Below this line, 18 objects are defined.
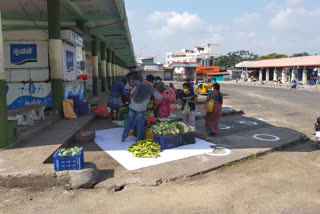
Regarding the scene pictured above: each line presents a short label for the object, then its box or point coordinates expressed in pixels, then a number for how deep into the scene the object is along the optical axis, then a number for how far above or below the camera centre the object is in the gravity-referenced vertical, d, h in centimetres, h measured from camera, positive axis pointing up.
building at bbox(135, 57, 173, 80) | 5183 +237
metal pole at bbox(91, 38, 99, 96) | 1675 +117
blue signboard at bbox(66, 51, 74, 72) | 992 +77
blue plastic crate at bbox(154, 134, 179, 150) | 584 -146
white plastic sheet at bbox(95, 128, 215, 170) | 504 -165
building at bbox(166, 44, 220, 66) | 9551 +1036
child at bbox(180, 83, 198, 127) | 747 -58
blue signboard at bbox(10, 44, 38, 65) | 902 +95
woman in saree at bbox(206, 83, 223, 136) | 743 -101
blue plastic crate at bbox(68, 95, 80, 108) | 957 -76
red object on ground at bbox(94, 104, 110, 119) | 971 -128
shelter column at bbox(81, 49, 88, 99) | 1278 +45
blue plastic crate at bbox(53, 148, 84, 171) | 412 -139
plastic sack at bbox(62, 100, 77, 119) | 886 -111
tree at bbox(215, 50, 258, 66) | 8525 +808
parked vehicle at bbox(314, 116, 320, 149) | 640 -129
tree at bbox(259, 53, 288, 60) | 7735 +755
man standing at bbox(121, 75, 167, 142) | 599 -47
